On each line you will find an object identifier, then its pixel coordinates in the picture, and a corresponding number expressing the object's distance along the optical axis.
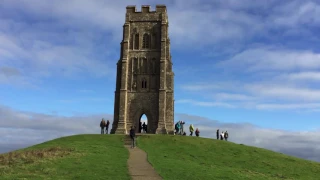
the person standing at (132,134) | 33.88
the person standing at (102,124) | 46.00
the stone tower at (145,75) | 50.00
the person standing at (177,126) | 47.44
